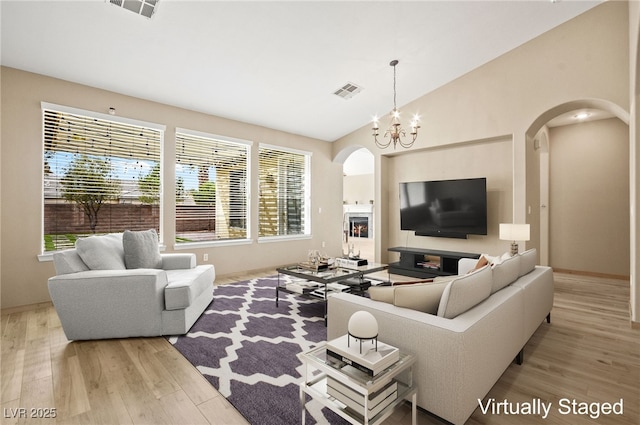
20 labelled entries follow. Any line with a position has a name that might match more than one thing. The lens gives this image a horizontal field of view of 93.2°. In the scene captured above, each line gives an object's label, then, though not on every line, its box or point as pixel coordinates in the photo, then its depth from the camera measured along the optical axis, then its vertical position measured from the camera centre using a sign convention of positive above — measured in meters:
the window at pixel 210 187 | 4.65 +0.42
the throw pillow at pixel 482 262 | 2.51 -0.43
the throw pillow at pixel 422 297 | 1.70 -0.48
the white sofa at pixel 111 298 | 2.49 -0.71
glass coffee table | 3.19 -0.70
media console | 4.76 -0.85
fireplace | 11.70 -0.58
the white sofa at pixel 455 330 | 1.42 -0.63
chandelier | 3.66 +1.28
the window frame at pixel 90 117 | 3.50 +1.14
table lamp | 3.24 -0.23
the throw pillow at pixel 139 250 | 3.12 -0.39
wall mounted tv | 4.69 +0.07
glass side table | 1.28 -0.82
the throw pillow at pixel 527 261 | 2.57 -0.45
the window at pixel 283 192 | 5.68 +0.41
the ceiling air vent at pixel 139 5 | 2.67 +1.87
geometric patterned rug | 1.70 -1.09
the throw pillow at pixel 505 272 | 2.03 -0.44
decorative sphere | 1.36 -0.51
